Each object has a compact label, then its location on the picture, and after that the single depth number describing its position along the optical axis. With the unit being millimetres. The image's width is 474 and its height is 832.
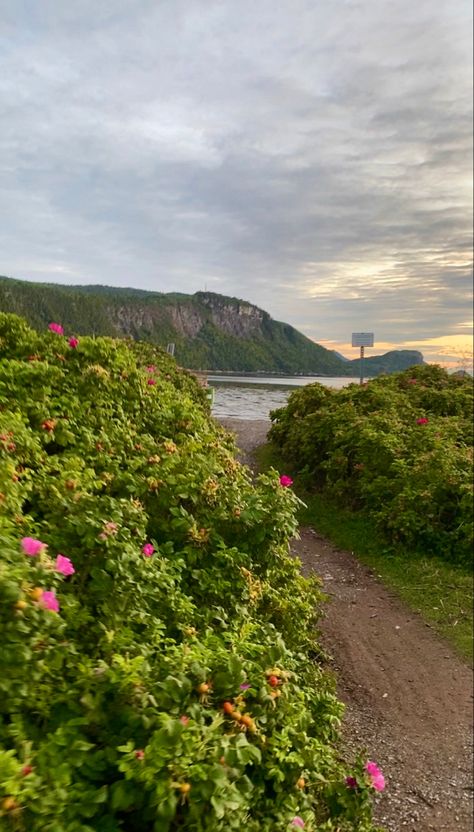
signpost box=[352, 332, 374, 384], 17891
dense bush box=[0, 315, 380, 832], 1695
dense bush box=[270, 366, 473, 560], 7430
